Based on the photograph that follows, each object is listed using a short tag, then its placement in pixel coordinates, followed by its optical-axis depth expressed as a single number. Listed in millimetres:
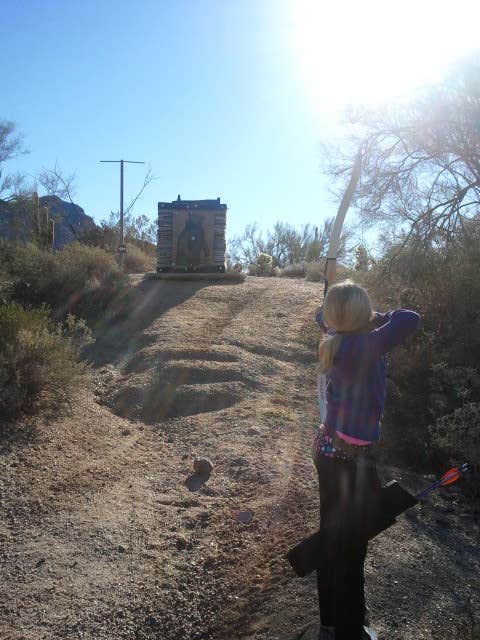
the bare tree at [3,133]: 25956
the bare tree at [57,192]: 26859
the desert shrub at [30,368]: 5547
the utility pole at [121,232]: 17188
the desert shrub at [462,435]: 5230
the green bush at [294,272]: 20783
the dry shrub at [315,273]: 17328
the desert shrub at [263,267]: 21156
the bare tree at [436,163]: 10086
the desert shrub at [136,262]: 18562
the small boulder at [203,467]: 5266
